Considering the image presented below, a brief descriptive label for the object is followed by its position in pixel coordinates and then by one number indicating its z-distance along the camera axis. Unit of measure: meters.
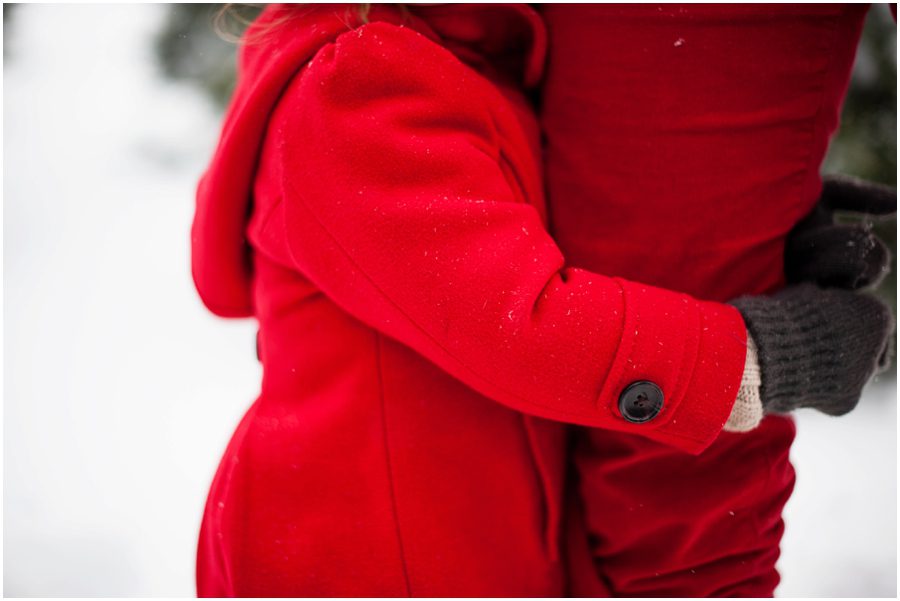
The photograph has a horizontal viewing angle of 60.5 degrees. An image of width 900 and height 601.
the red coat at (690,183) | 0.69
